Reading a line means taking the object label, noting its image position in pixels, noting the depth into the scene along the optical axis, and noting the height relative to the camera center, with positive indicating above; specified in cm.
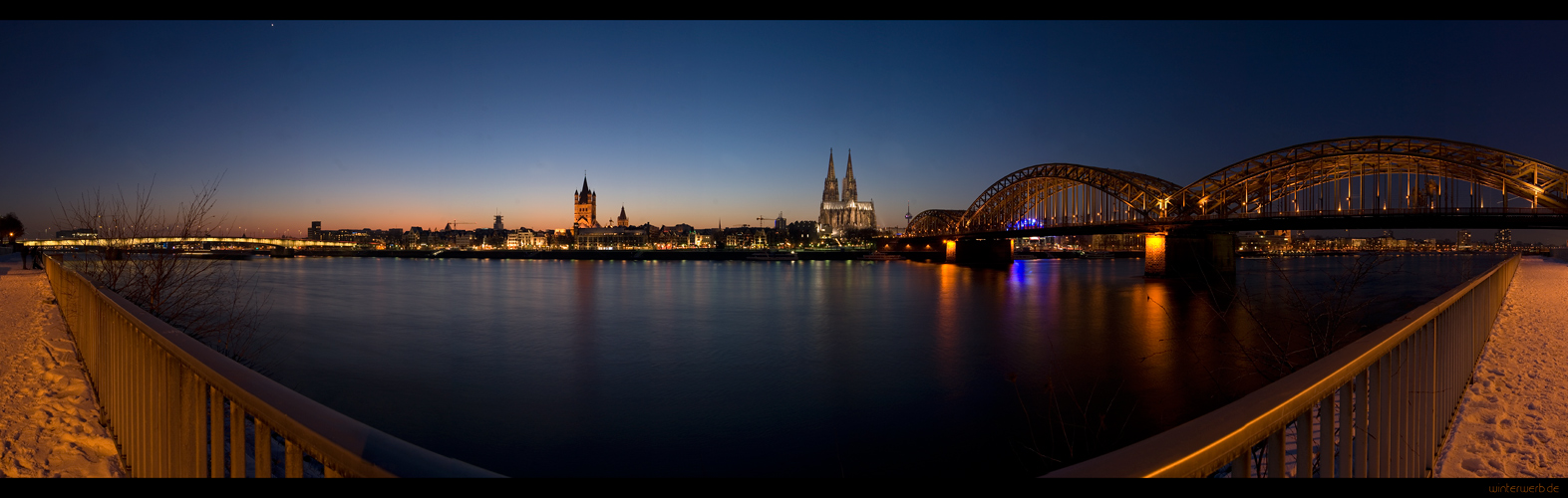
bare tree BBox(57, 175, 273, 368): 1119 -41
